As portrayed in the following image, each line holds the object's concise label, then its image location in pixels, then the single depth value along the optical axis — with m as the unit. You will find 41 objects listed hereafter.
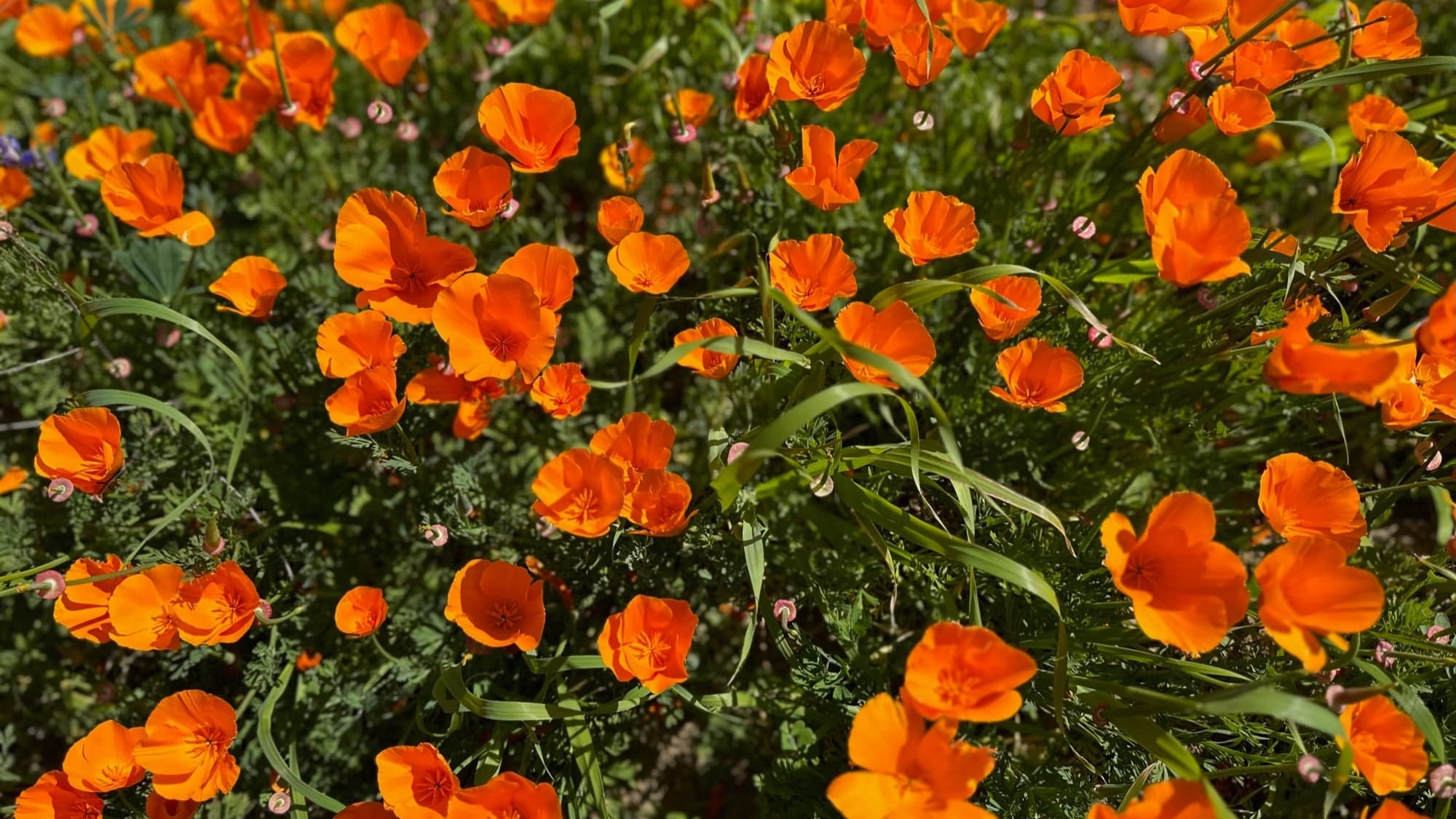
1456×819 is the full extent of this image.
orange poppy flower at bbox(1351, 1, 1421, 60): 0.90
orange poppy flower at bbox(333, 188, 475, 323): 0.87
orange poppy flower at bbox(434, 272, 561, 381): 0.85
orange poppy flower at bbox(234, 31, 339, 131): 0.98
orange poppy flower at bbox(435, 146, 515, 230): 0.88
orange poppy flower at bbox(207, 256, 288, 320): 0.89
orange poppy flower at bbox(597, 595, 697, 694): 0.83
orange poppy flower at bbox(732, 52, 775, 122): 0.91
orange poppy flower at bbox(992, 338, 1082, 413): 0.85
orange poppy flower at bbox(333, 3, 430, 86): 0.98
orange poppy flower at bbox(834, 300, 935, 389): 0.84
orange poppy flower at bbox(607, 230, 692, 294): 0.87
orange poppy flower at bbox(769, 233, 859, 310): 0.87
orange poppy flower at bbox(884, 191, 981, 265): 0.87
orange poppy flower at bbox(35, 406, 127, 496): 0.86
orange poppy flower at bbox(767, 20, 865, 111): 0.88
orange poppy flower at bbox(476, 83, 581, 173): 0.89
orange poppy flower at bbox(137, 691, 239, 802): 0.84
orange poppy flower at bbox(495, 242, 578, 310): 0.86
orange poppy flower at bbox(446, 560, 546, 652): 0.85
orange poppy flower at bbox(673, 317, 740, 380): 0.86
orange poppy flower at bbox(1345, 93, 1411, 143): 0.90
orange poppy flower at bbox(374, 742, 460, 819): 0.83
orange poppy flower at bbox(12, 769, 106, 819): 0.84
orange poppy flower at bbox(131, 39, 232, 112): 0.99
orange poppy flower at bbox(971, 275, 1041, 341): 0.85
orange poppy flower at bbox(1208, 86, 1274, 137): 0.86
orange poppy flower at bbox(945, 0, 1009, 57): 0.91
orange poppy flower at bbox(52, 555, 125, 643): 0.85
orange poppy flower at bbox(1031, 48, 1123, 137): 0.87
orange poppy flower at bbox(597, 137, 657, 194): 0.93
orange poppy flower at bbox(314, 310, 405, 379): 0.87
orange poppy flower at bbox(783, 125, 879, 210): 0.87
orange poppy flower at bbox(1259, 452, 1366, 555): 0.82
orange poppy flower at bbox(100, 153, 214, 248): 0.91
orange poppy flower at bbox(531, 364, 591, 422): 0.87
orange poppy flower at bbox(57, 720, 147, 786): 0.84
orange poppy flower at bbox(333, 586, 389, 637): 0.86
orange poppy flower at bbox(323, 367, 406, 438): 0.85
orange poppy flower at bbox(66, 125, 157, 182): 0.98
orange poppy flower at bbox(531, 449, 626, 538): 0.84
